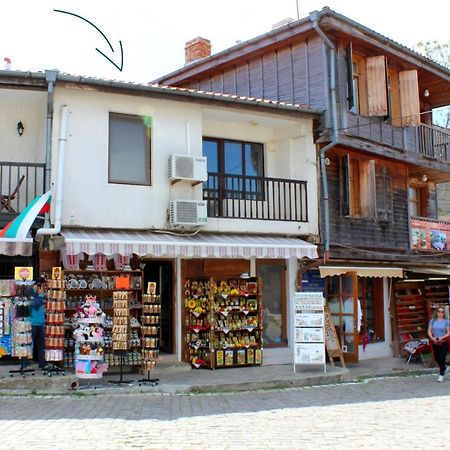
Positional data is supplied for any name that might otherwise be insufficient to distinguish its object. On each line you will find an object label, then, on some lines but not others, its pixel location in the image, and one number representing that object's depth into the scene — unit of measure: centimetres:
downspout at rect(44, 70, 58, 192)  1134
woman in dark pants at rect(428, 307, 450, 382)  1320
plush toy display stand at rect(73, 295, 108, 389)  1059
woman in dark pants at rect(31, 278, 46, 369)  1114
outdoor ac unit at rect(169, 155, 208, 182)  1256
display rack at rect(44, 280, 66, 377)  1079
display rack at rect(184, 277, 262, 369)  1330
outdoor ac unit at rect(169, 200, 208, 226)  1248
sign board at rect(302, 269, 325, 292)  1504
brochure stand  1281
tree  3080
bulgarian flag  1066
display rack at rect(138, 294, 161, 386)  1108
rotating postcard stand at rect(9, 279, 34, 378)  1065
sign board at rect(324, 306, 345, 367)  1396
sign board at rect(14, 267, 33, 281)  1065
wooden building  1502
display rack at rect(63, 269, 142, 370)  1174
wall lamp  1241
